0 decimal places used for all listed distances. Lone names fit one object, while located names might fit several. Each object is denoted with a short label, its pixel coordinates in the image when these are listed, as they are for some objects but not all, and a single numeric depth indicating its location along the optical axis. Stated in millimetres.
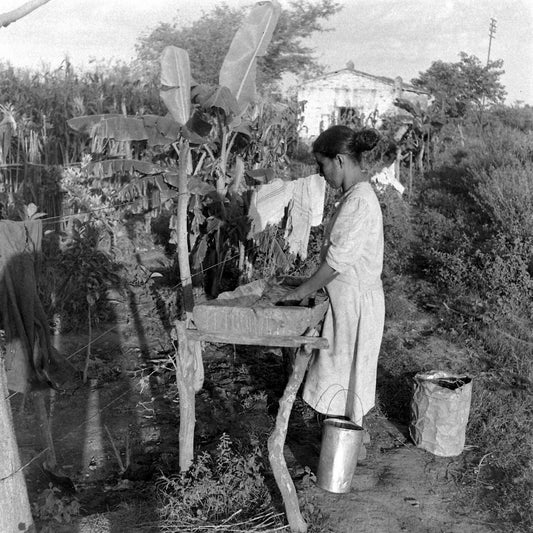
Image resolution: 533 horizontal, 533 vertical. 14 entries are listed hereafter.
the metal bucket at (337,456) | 3191
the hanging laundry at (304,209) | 5223
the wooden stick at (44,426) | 3377
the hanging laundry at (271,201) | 5398
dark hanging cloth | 3158
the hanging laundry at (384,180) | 8648
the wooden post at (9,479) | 2131
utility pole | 27612
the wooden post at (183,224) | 4650
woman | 2943
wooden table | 2822
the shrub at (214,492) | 2990
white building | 22609
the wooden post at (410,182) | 11259
